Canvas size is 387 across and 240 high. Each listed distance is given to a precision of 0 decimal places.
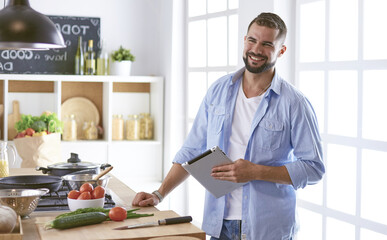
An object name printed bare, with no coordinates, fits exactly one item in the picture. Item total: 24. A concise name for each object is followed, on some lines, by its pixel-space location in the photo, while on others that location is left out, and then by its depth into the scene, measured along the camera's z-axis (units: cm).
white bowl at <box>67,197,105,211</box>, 251
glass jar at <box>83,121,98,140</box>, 550
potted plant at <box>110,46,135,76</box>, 546
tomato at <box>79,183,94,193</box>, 257
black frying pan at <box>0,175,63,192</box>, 265
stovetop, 267
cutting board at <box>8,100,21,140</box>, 529
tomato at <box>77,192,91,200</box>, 252
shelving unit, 530
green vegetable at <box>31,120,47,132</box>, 470
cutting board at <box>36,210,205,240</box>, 213
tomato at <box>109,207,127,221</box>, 236
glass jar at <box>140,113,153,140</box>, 564
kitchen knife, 225
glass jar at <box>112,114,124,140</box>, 553
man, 248
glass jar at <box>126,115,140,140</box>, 557
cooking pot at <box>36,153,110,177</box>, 324
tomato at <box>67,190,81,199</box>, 254
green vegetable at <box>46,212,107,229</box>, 220
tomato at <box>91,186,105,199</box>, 254
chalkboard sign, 538
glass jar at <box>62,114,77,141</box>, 536
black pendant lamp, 324
